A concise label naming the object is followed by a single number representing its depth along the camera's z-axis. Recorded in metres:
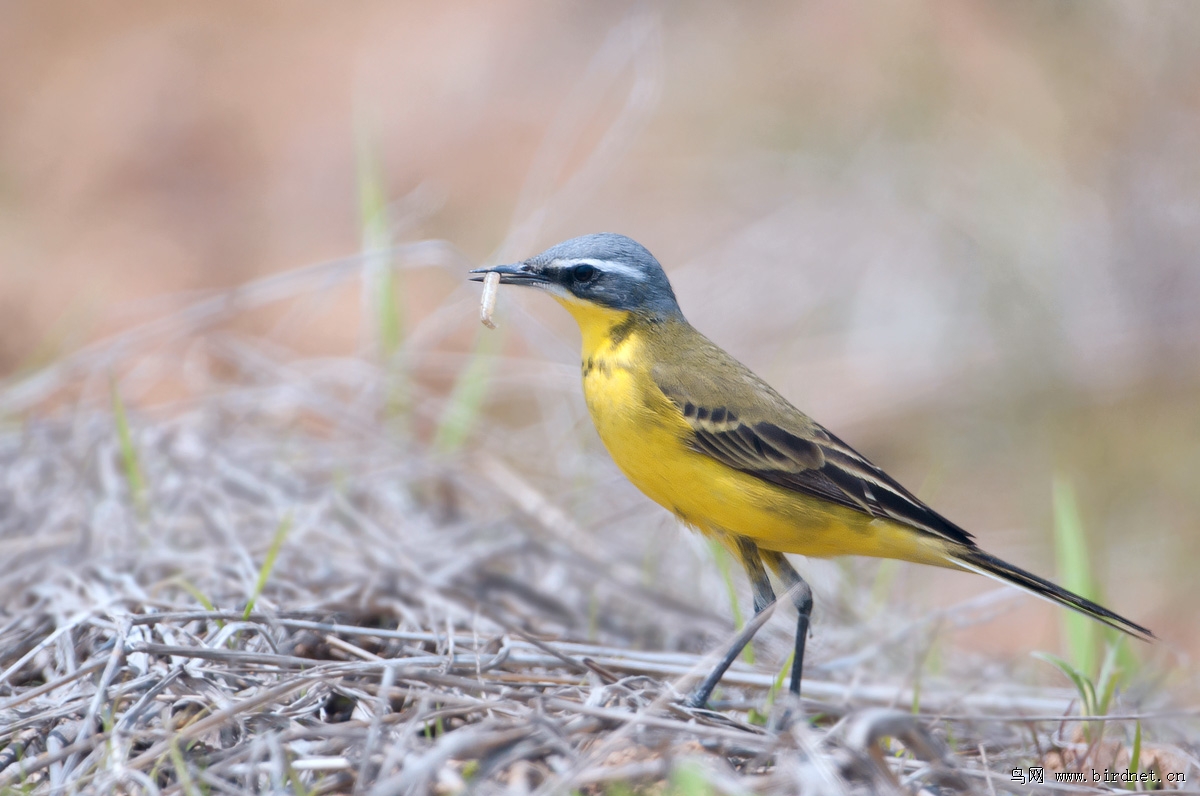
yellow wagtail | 8.09
